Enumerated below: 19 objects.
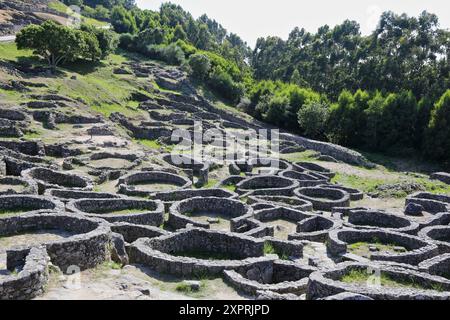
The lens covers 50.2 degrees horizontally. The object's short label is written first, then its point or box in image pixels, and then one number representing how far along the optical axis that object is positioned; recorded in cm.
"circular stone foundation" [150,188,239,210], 3203
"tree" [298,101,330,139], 7082
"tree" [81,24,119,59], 8769
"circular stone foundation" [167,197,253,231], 2731
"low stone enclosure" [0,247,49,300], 1310
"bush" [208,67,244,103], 9156
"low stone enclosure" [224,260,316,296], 1666
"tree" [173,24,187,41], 13338
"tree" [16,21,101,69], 6788
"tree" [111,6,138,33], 12462
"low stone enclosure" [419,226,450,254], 2780
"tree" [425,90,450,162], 6144
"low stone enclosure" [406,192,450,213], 3544
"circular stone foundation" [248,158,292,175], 4622
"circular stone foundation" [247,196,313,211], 3306
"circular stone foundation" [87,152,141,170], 3904
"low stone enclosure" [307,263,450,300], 1516
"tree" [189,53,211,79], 9519
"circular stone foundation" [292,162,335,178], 4831
